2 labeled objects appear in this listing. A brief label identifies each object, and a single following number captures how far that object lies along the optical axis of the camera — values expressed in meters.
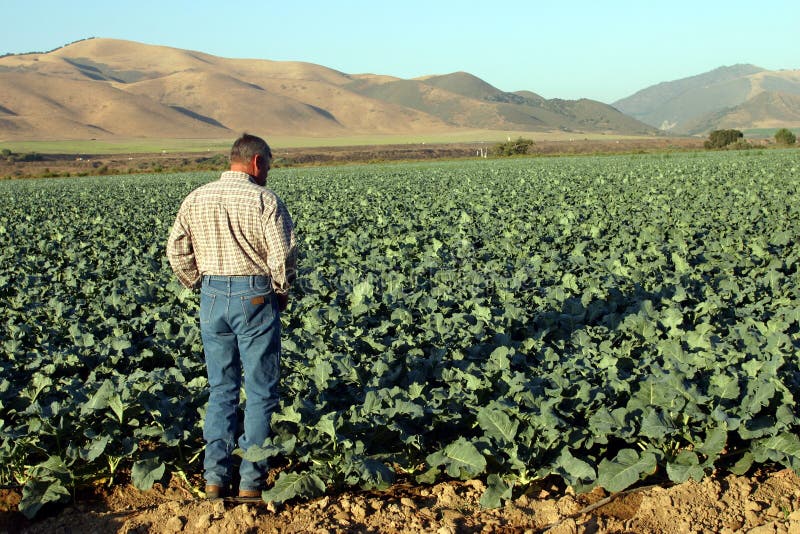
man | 4.26
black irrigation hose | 4.21
